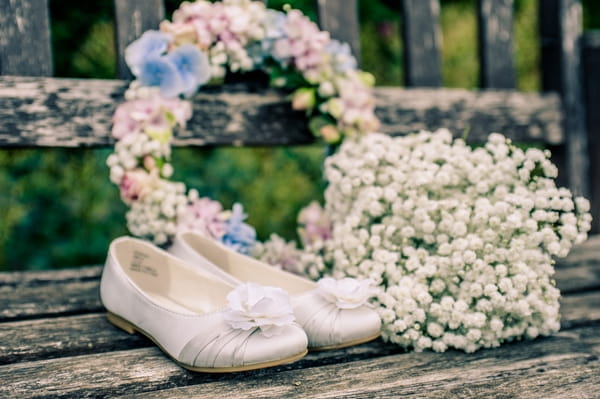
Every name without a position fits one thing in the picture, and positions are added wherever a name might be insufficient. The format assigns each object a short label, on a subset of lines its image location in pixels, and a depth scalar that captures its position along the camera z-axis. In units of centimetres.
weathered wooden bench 135
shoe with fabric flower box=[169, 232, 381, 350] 140
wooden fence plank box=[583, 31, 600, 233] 192
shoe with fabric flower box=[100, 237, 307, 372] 135
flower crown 158
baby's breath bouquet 142
